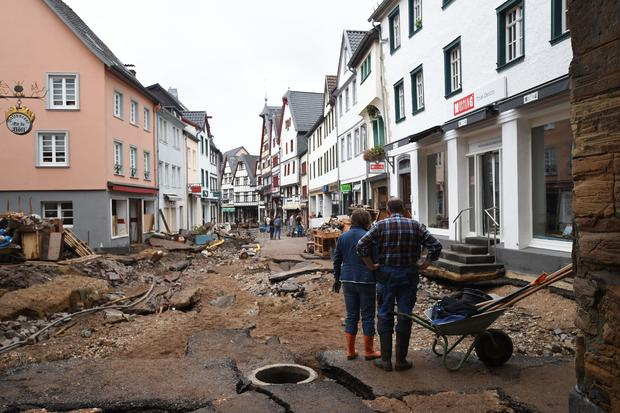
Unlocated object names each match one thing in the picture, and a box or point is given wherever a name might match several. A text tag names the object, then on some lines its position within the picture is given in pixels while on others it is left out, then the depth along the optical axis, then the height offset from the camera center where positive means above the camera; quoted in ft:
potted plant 65.10 +7.66
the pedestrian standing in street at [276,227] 112.68 -3.07
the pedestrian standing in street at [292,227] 122.62 -3.49
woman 18.79 -2.87
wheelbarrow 16.71 -4.49
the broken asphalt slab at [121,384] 15.24 -5.67
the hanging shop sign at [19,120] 50.31 +10.01
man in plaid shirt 17.52 -2.00
